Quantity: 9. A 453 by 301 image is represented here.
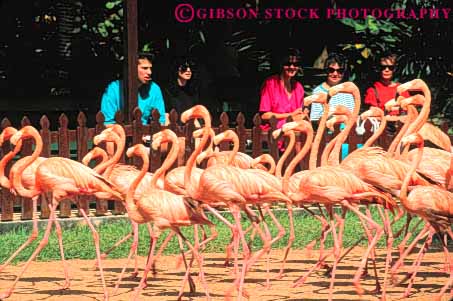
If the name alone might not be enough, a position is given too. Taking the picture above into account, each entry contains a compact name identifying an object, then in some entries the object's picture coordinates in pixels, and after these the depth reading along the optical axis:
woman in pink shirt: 29.47
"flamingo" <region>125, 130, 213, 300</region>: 17.87
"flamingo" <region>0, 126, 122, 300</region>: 19.56
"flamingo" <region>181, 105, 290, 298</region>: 18.47
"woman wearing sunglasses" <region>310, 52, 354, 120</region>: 28.87
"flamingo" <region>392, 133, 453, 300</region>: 17.92
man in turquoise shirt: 29.23
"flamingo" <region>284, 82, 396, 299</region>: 18.81
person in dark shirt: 30.14
